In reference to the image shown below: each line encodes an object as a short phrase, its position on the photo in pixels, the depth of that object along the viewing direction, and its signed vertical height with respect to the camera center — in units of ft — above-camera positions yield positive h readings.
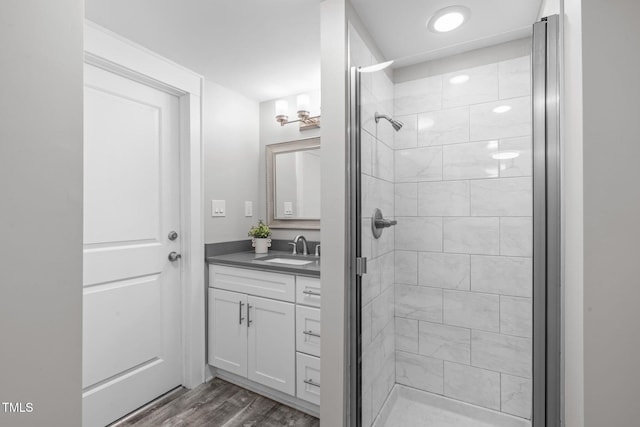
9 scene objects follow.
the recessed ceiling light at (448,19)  4.77 +3.14
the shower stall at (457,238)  3.57 -0.35
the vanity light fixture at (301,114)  7.78 +2.55
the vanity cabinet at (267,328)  5.93 -2.47
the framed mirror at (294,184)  8.17 +0.77
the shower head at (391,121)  4.44 +1.33
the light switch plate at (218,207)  7.60 +0.11
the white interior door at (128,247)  5.57 -0.71
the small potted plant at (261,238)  8.21 -0.71
